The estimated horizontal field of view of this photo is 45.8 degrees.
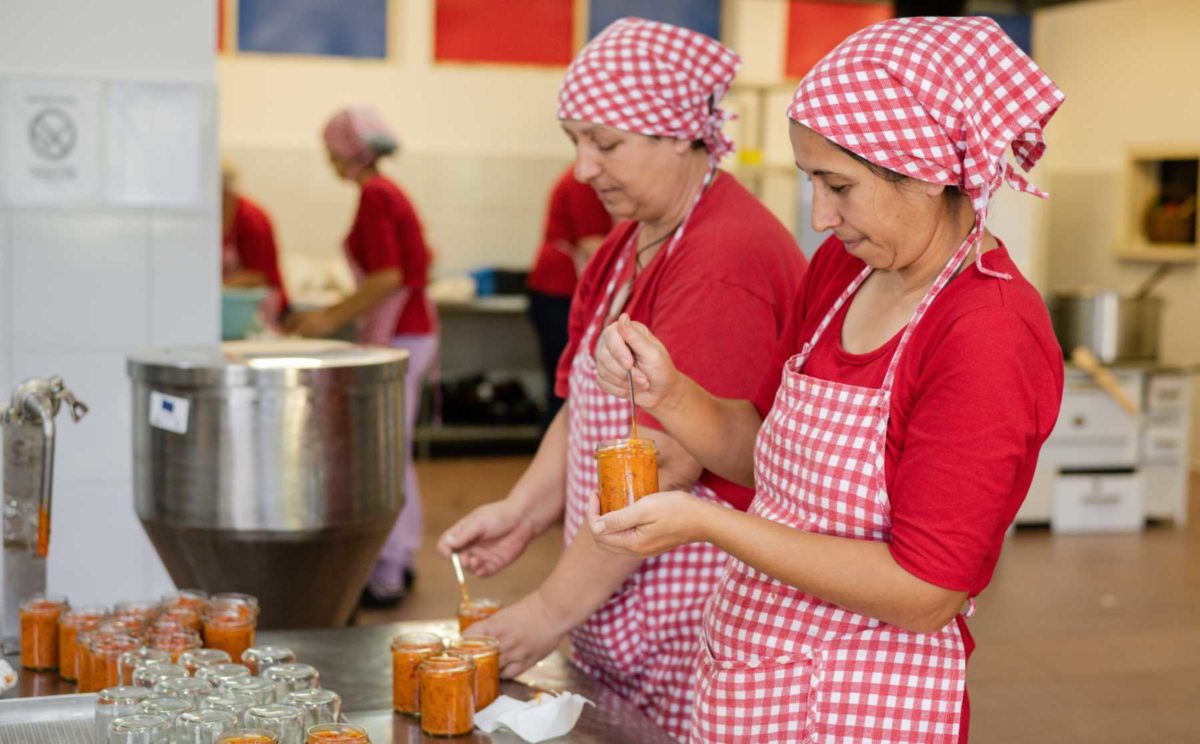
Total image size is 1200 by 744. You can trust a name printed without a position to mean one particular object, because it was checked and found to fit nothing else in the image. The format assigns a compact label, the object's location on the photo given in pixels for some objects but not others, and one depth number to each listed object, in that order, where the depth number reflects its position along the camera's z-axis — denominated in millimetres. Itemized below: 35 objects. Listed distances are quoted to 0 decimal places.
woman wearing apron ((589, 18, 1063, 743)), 1463
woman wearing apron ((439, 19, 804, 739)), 1948
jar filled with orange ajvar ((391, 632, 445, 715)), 1838
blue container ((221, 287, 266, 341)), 4473
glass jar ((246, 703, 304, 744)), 1553
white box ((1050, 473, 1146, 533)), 6449
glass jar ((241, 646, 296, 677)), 1861
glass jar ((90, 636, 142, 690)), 1903
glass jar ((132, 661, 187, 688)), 1739
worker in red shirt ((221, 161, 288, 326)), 5516
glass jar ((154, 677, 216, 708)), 1674
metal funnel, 2510
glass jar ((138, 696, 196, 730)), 1572
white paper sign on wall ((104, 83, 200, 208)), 3271
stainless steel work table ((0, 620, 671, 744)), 1800
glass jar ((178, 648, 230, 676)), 1838
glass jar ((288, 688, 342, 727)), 1636
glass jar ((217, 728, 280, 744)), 1529
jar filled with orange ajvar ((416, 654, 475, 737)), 1759
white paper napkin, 1766
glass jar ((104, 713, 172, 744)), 1526
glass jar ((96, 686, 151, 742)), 1606
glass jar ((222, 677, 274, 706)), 1665
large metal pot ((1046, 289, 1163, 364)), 6742
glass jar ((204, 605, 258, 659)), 2029
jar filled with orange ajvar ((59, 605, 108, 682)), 1998
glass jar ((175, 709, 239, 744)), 1544
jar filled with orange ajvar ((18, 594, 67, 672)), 2049
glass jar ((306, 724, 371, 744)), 1535
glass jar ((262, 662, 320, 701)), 1762
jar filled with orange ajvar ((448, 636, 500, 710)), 1851
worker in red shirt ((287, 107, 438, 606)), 4711
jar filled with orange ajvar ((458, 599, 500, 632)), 2084
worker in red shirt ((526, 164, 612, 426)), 5629
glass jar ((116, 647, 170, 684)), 1824
